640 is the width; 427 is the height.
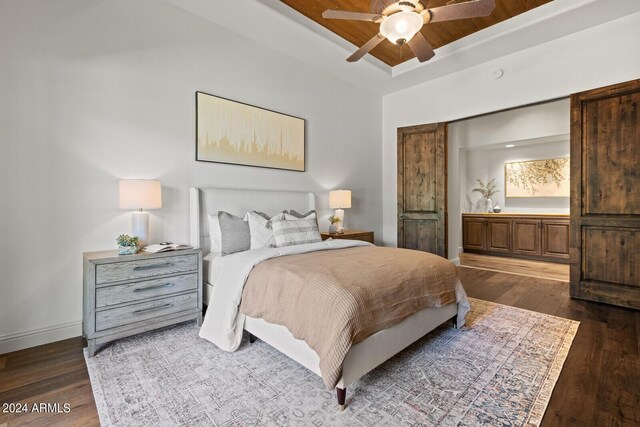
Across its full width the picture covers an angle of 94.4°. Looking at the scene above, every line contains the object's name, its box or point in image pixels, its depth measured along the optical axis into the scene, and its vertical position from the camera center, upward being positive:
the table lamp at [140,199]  2.43 +0.11
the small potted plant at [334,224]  4.17 -0.17
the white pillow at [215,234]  2.94 -0.22
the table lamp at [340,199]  4.18 +0.18
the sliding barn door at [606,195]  3.10 +0.19
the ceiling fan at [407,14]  2.22 +1.54
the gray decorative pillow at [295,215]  3.24 -0.04
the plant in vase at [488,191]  6.71 +0.47
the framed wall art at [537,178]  5.82 +0.70
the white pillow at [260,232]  2.95 -0.20
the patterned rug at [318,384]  1.51 -1.03
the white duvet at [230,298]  2.18 -0.66
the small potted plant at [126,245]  2.33 -0.26
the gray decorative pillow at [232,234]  2.81 -0.21
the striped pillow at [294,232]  2.93 -0.20
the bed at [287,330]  1.63 -0.76
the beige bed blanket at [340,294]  1.53 -0.50
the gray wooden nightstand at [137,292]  2.10 -0.62
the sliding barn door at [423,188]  4.60 +0.39
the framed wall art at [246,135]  3.15 +0.91
